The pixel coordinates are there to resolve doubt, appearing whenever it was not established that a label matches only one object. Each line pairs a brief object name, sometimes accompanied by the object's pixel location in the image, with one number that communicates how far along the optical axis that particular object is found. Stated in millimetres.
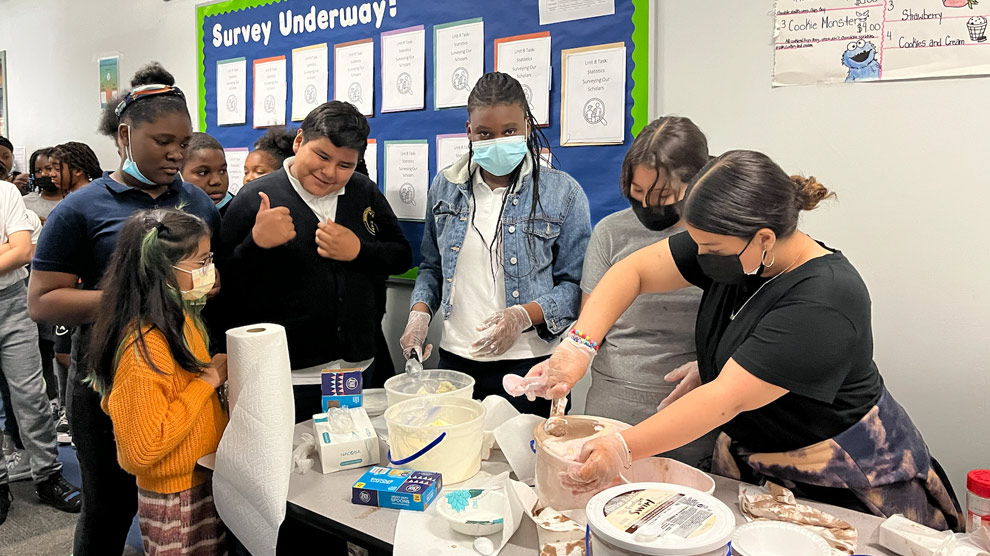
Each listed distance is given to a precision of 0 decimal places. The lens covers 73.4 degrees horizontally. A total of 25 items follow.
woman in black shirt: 1158
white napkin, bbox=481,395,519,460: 1612
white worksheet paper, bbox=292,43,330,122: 3023
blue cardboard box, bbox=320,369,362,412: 1685
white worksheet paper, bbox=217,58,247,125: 3328
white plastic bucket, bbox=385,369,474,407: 1637
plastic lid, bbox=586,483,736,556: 902
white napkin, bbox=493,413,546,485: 1438
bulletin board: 2195
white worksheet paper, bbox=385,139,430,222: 2760
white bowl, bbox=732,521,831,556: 1066
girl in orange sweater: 1432
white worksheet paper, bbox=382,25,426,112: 2703
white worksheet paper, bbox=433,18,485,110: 2529
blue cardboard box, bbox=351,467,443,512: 1282
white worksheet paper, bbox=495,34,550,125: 2369
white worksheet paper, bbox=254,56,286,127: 3180
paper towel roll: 1358
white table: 1183
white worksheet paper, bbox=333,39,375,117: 2859
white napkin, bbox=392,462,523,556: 1161
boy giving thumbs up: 2020
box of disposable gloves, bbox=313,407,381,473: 1488
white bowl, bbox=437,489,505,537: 1189
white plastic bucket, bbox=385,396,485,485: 1389
